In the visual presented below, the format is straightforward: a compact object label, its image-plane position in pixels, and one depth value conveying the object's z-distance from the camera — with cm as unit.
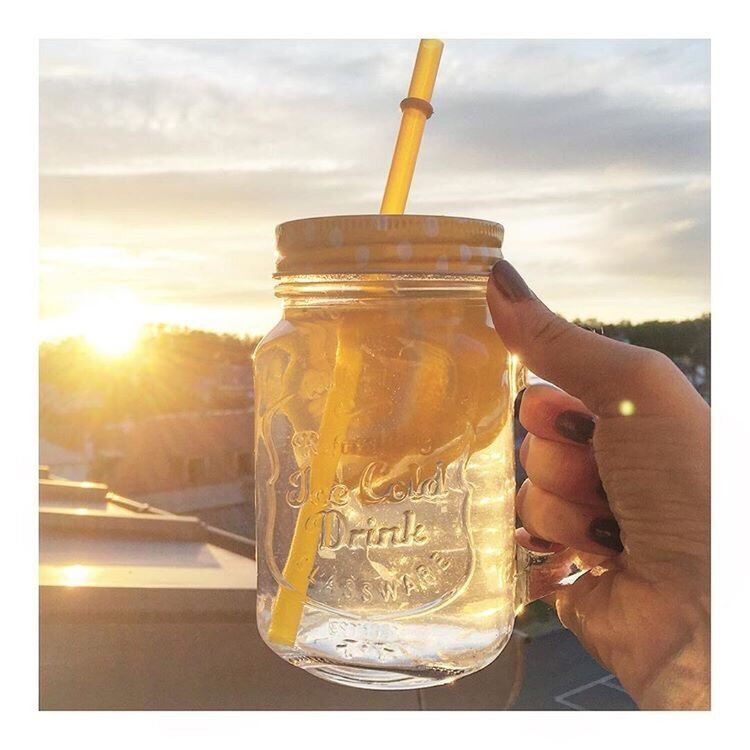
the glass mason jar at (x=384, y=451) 45
